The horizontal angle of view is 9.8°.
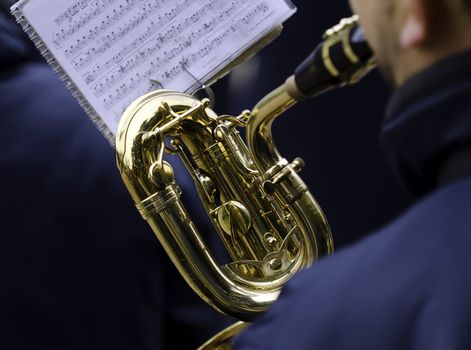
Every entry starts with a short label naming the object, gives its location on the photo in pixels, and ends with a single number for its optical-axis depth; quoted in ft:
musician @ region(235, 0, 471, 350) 6.43
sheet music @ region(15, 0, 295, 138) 8.11
